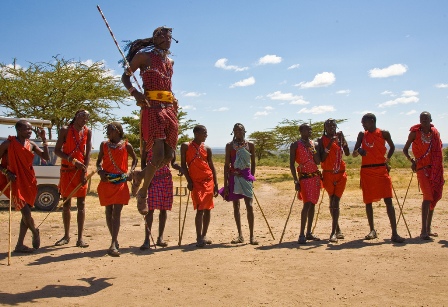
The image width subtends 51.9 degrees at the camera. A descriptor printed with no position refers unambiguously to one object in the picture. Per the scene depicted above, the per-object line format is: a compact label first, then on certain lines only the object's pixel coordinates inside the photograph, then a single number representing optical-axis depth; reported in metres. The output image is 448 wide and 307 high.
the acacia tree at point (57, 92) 18.36
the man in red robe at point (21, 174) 7.33
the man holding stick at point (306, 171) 8.13
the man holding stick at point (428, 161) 8.37
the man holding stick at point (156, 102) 5.50
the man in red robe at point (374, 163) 8.21
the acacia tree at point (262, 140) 58.41
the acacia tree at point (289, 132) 37.00
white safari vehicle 13.19
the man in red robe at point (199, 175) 8.00
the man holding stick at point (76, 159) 7.85
